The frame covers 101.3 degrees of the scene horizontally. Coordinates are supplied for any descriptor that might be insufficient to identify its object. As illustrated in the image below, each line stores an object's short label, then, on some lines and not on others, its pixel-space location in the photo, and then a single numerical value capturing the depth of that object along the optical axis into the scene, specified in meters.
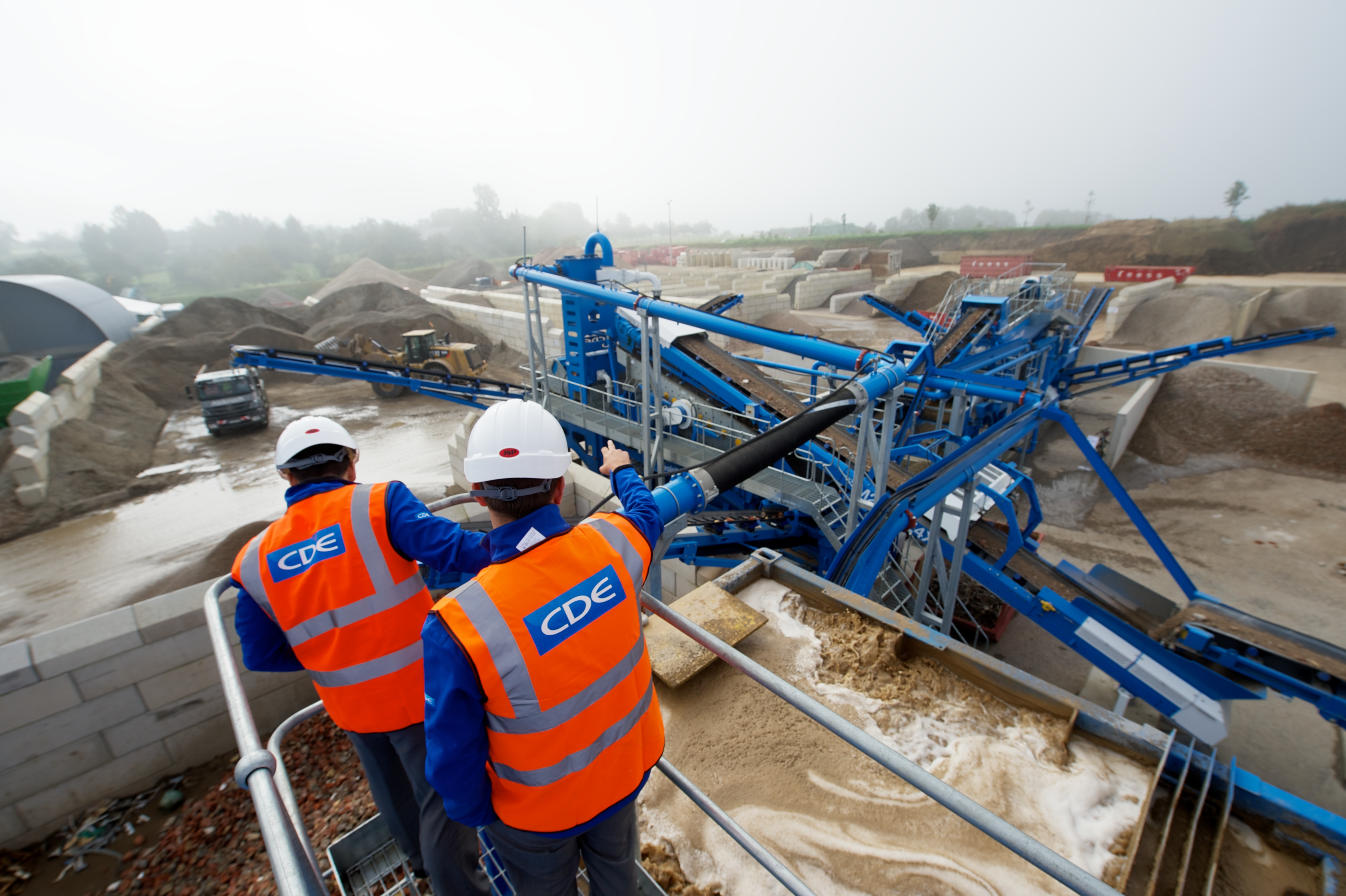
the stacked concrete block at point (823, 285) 29.39
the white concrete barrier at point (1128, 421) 12.83
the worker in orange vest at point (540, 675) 1.41
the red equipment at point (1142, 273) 25.20
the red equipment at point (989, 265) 30.27
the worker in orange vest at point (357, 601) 2.00
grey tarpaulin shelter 22.17
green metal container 12.65
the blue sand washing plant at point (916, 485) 4.05
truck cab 14.60
